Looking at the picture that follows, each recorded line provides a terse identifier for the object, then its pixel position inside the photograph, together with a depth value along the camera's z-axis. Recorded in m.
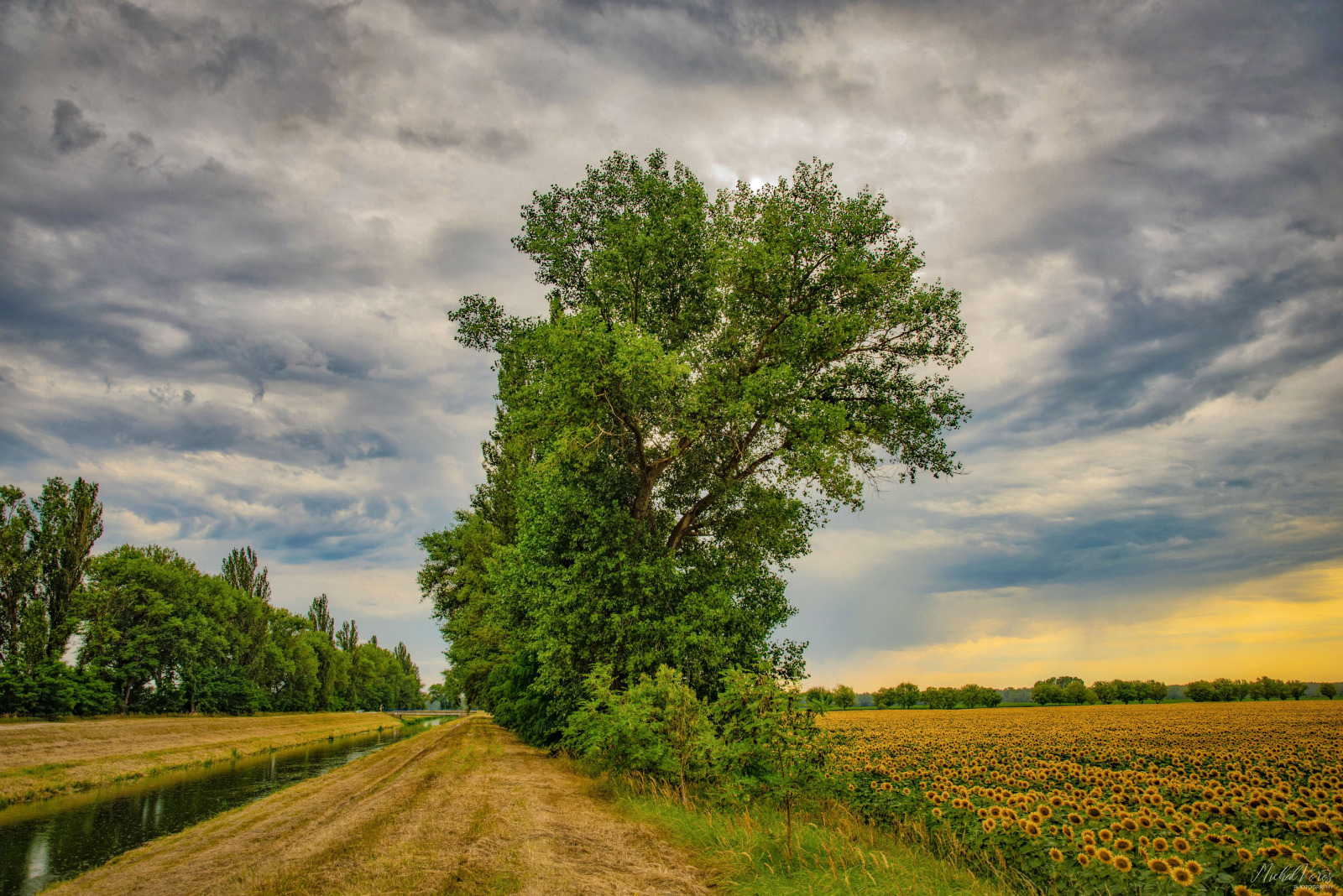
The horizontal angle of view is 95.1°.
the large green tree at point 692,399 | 15.20
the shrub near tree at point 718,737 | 7.87
